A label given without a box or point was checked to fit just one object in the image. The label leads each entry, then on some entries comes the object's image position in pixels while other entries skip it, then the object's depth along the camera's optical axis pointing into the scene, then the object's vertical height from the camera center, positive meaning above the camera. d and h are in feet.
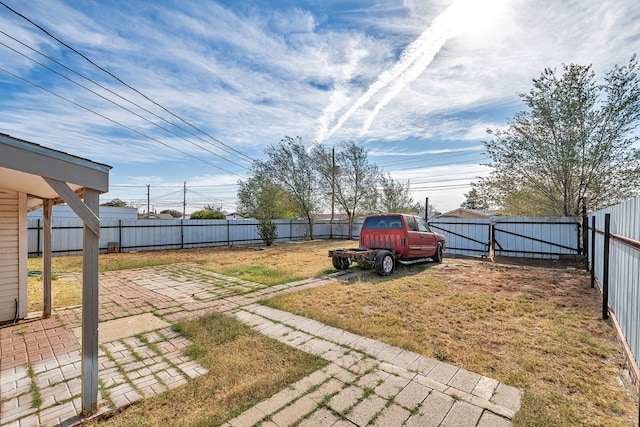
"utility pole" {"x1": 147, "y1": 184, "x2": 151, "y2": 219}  157.62 +6.94
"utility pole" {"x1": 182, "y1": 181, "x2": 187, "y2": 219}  159.75 +5.62
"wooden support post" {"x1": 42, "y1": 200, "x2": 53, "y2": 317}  14.28 -2.64
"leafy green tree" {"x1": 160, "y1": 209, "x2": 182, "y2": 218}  177.80 -1.43
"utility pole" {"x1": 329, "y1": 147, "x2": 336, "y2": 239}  74.72 +8.34
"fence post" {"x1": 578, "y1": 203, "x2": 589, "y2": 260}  26.84 -1.63
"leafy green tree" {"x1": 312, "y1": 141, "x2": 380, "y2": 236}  75.56 +9.63
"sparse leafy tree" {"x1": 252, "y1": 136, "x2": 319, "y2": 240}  70.03 +9.89
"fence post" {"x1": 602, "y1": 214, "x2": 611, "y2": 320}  13.72 -2.79
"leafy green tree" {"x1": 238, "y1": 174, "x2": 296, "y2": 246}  55.93 +1.79
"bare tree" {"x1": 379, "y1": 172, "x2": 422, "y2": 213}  77.87 +4.60
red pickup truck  24.93 -3.07
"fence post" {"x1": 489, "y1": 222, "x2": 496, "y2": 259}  36.60 -3.09
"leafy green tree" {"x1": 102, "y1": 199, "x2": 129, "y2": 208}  144.53 +3.97
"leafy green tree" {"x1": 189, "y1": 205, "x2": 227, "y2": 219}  89.72 -1.47
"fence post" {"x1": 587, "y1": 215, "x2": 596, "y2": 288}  20.21 -2.95
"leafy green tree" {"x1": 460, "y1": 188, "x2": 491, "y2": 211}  39.58 +2.08
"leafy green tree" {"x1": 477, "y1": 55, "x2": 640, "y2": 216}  30.17 +8.30
